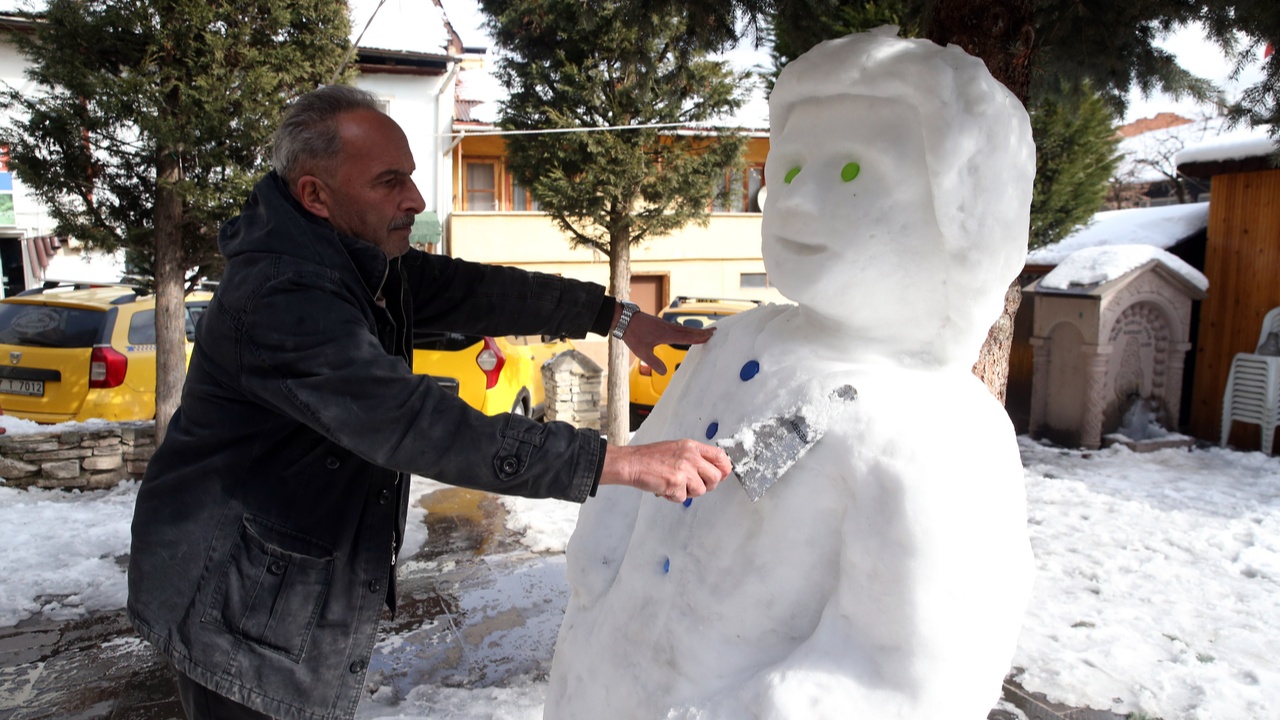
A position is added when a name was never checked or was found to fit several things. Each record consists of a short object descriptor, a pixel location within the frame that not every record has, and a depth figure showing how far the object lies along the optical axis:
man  1.62
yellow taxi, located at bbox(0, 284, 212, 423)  6.88
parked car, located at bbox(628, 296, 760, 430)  9.20
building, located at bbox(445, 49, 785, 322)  15.88
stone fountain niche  7.91
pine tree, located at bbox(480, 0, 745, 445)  7.34
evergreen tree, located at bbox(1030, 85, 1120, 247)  8.09
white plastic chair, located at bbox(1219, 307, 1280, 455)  7.72
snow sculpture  1.51
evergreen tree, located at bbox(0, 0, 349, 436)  5.61
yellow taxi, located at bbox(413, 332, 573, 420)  7.15
